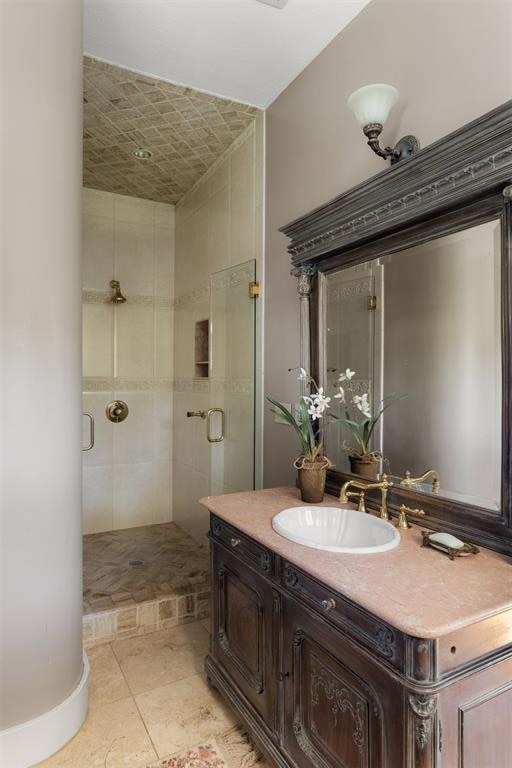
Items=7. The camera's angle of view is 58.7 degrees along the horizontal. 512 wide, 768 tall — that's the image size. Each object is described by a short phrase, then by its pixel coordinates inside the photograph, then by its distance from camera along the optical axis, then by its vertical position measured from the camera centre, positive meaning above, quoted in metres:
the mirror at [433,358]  1.32 +0.09
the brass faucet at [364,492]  1.56 -0.39
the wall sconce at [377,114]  1.49 +0.91
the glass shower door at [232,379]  2.62 +0.04
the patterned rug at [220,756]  1.56 -1.30
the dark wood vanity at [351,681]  0.93 -0.71
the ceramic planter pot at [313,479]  1.76 -0.36
